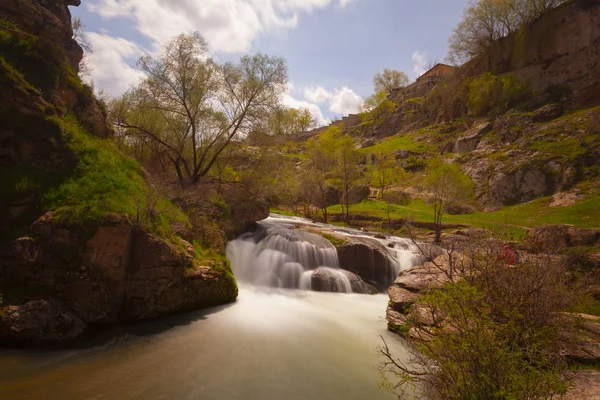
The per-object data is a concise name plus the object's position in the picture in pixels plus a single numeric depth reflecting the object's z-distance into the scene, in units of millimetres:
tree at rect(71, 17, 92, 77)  17256
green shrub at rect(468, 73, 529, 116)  44812
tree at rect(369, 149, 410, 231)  39653
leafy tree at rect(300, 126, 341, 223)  38281
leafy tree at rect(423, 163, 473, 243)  26641
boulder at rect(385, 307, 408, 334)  9898
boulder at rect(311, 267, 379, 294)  15148
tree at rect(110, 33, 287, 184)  16656
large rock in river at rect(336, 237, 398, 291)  17188
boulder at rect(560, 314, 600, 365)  5766
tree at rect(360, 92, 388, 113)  87675
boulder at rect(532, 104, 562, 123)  37250
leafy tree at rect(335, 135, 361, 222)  37594
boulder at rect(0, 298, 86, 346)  6965
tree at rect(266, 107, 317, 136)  19047
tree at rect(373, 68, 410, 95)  100562
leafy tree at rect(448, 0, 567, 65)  45750
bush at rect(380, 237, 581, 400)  3582
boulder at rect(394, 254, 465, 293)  10737
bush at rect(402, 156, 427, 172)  48478
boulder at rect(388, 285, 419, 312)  10406
